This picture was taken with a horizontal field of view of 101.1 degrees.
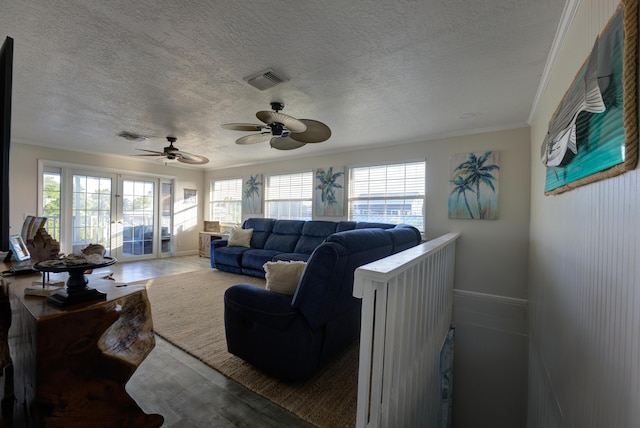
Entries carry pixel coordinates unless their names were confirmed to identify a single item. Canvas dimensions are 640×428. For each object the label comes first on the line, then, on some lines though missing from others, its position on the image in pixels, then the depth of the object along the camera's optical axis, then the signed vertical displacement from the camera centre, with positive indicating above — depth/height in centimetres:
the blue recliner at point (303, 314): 173 -72
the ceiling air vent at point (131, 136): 401 +114
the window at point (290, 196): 555 +34
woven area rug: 165 -121
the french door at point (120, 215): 527 -14
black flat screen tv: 106 +33
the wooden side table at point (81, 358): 105 -66
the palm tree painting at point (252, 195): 627 +38
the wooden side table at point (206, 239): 643 -73
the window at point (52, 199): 482 +16
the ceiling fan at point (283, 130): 235 +81
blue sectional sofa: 456 -64
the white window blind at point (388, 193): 424 +34
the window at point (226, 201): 682 +25
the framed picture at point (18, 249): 191 -32
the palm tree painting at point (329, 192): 500 +38
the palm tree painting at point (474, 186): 357 +41
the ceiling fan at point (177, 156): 382 +80
